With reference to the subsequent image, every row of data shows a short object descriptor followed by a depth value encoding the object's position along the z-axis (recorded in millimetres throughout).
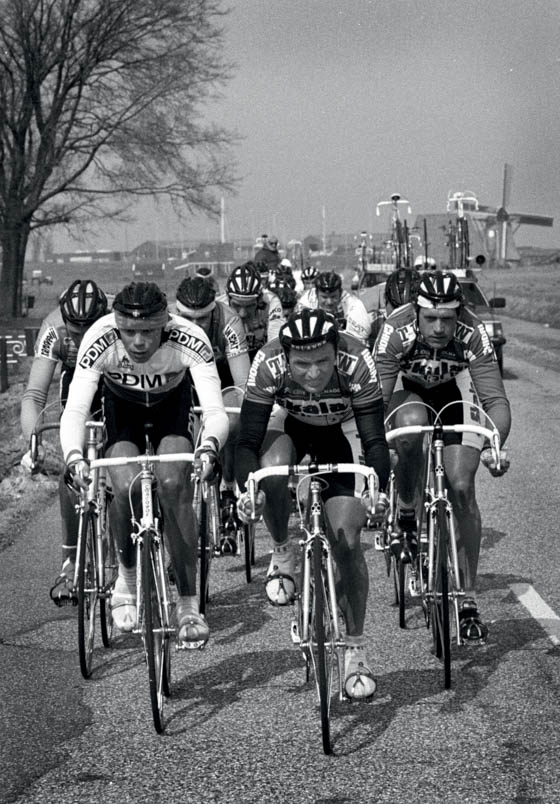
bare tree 40062
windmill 83625
